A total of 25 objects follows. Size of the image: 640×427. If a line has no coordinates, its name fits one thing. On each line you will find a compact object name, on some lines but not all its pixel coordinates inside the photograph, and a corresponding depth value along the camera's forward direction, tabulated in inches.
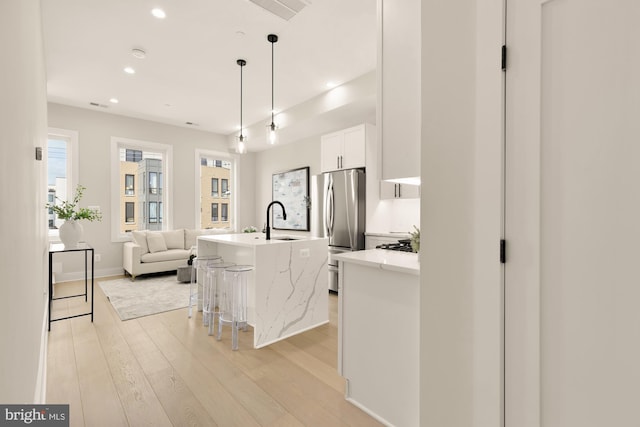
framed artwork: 228.5
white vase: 125.7
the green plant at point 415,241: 68.2
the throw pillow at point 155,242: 212.8
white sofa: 199.0
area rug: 142.6
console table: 121.1
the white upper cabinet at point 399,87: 60.2
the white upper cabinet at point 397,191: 163.3
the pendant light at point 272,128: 119.6
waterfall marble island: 107.3
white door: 35.9
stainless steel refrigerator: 167.3
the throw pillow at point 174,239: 225.5
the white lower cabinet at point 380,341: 61.2
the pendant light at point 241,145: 132.0
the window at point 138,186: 217.9
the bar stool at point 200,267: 132.2
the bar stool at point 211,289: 118.8
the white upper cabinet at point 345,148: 169.0
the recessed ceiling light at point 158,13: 105.0
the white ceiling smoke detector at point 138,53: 130.0
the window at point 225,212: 277.0
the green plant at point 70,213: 127.1
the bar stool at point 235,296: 104.2
